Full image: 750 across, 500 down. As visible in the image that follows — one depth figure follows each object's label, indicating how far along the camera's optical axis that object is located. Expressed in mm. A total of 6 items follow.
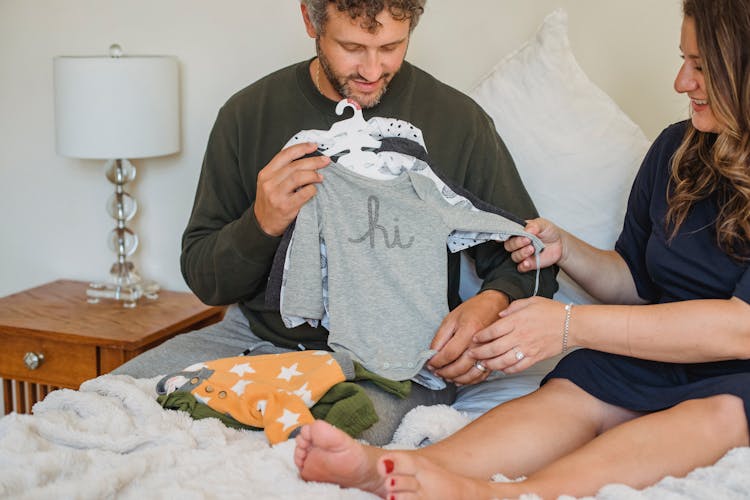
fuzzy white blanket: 1180
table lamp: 2221
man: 1590
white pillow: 1937
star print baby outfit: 1411
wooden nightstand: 2158
